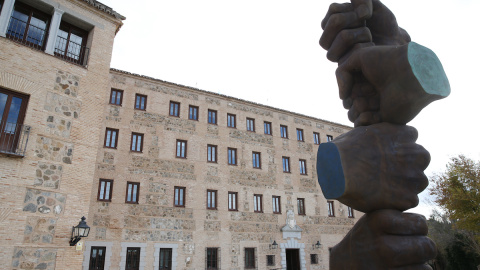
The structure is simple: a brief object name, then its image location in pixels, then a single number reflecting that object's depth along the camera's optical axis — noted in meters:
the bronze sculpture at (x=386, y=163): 2.90
